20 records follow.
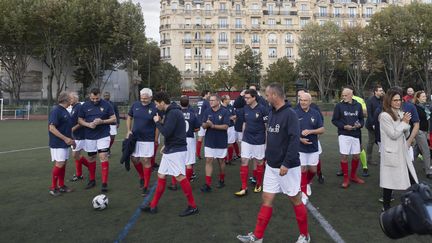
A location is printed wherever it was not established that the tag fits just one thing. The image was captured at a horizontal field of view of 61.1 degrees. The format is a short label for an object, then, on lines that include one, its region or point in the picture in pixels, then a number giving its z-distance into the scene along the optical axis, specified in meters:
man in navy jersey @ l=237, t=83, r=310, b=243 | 4.32
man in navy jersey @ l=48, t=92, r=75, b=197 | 6.74
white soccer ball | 5.92
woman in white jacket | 5.16
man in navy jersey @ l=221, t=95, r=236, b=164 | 9.61
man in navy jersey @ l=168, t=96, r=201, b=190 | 7.61
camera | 1.53
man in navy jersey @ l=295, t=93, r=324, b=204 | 6.39
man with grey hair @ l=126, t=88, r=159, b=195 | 7.04
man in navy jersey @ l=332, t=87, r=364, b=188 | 7.18
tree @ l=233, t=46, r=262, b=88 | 61.41
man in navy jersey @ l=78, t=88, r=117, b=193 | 7.26
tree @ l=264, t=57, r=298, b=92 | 58.38
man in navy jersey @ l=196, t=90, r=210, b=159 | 10.01
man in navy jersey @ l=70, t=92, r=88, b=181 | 7.62
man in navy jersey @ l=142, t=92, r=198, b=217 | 5.57
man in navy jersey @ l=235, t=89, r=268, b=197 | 6.93
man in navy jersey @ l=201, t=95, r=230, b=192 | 7.25
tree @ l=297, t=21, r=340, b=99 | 47.50
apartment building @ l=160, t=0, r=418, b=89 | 72.88
